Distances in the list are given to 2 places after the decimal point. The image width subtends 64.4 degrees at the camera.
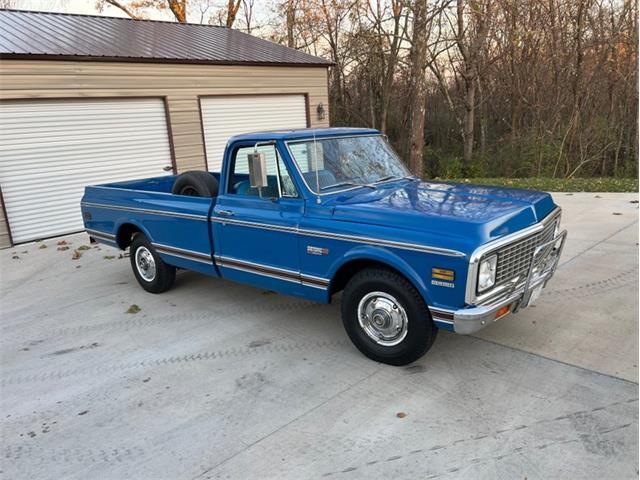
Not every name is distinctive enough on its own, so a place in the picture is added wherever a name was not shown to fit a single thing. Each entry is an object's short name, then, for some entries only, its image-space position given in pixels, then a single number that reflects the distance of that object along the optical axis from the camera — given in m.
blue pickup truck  3.54
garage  9.41
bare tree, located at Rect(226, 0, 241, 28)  26.22
